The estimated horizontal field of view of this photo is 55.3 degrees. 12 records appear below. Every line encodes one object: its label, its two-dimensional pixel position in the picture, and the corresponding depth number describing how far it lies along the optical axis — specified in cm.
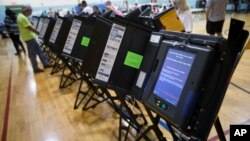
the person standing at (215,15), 371
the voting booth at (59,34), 334
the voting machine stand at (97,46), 173
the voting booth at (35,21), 804
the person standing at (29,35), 522
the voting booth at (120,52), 150
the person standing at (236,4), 1462
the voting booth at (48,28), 448
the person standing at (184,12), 320
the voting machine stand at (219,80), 99
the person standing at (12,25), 767
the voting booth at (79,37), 265
